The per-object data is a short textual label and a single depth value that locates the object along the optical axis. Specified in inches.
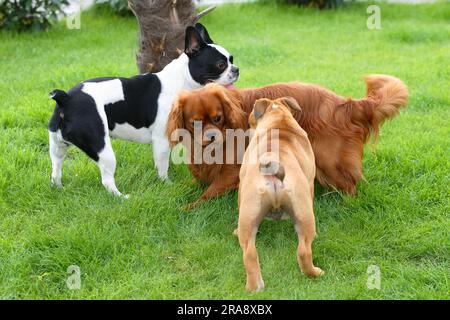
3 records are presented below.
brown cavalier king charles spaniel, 181.0
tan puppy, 140.8
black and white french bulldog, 177.5
